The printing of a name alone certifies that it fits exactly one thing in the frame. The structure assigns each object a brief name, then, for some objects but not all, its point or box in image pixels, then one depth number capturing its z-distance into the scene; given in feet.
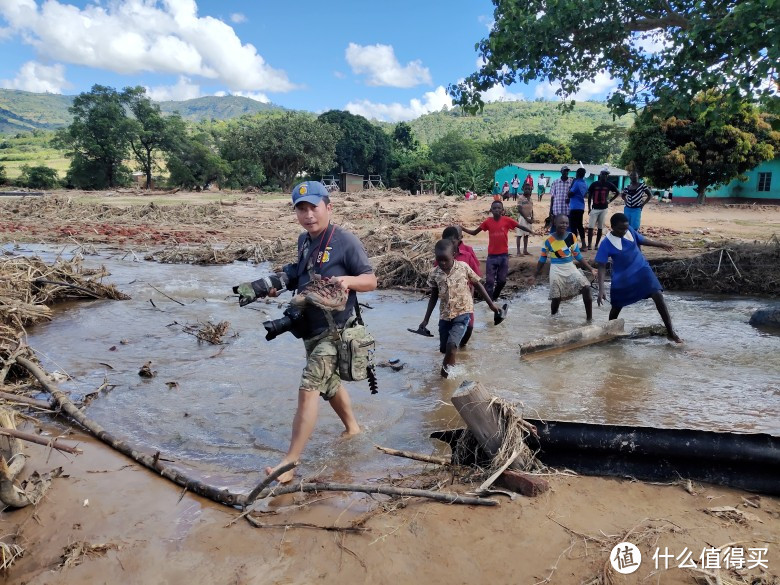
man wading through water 12.01
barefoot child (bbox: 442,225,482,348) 21.27
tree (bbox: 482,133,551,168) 194.08
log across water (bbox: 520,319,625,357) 21.62
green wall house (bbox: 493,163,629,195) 159.33
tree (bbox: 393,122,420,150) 223.10
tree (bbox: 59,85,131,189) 147.23
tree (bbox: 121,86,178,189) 149.59
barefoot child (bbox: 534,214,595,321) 26.02
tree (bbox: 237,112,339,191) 148.87
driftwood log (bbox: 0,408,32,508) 10.33
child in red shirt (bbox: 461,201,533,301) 28.53
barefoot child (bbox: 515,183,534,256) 43.00
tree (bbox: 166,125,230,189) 147.43
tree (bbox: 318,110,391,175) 187.11
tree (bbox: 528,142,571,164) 178.70
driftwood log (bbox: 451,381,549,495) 11.15
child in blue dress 22.66
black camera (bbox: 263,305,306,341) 11.88
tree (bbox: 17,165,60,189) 147.43
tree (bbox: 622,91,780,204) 83.66
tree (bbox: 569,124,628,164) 189.37
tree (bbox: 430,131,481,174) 197.86
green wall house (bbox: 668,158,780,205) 101.91
